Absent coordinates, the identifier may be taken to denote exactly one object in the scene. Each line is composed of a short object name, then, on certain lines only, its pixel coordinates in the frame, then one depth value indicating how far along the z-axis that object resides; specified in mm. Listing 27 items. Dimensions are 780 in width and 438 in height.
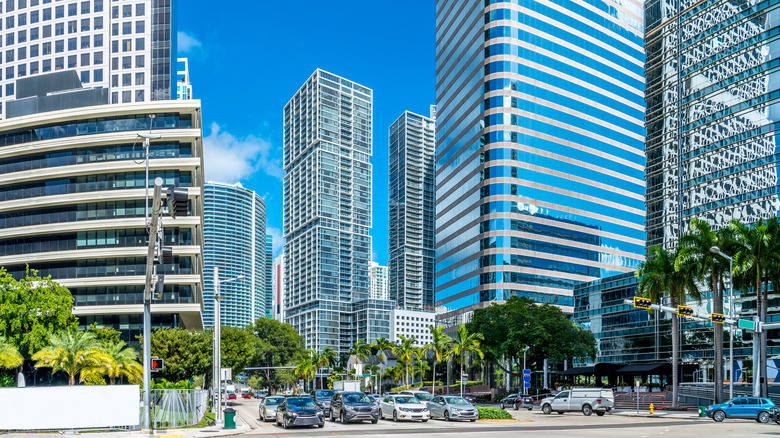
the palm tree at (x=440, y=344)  82125
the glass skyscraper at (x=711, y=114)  85875
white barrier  29453
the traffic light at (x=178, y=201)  18906
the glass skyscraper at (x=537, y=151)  107375
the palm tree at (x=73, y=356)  43188
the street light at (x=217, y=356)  42369
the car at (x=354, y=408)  37344
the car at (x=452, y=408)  40012
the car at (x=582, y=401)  47219
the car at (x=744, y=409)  38562
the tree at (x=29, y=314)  51597
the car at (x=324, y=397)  45097
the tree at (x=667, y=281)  54094
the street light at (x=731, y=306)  43188
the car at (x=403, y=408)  39750
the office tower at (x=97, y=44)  99250
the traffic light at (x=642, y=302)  38625
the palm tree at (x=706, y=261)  51250
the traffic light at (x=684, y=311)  40594
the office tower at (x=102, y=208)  70500
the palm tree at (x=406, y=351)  94250
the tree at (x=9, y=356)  45747
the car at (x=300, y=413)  34438
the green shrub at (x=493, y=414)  41281
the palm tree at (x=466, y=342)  77875
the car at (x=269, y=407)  42406
